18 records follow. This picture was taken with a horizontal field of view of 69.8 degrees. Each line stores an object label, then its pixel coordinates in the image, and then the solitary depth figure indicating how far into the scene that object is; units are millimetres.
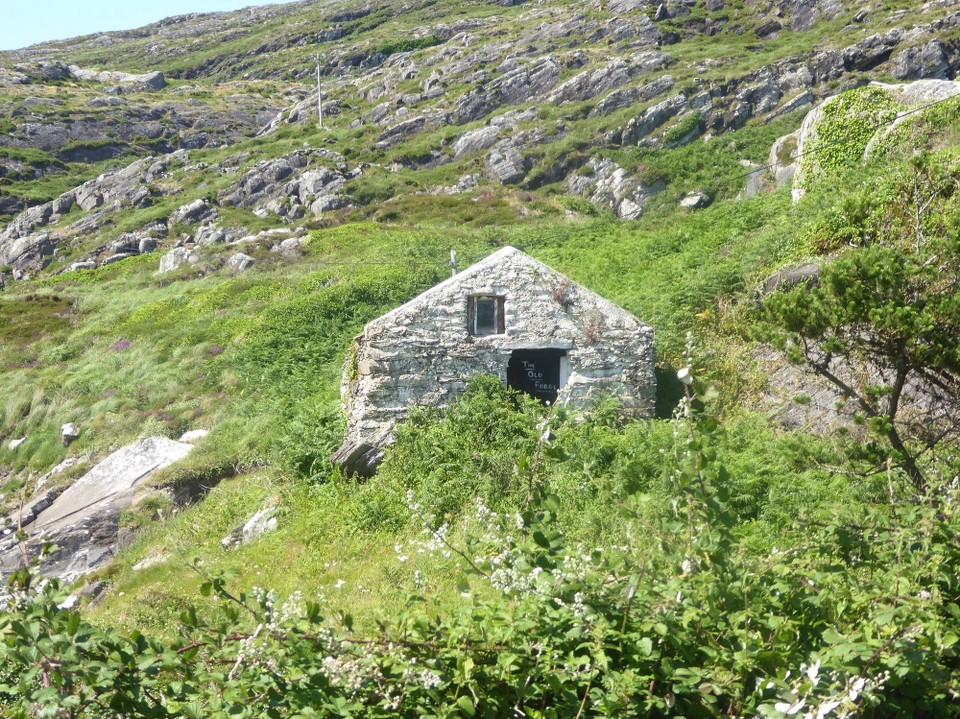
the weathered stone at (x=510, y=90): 68625
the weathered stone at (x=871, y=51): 48031
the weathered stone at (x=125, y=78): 121575
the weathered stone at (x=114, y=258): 49375
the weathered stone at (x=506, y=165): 48281
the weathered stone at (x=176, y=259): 34812
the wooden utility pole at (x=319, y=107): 80812
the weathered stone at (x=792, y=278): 12172
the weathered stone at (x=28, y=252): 57188
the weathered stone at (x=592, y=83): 63625
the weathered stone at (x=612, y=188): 36156
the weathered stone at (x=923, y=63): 44125
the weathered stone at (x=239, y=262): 30734
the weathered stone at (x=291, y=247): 31180
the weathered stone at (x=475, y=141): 57578
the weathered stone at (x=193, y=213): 55031
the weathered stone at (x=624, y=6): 84131
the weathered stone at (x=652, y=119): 47781
